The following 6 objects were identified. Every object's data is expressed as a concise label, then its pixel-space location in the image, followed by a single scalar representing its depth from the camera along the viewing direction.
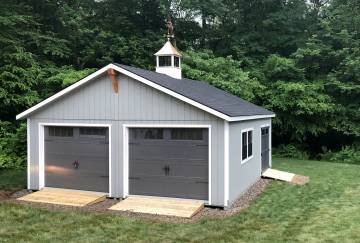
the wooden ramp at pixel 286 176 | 13.45
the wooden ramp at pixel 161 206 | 9.25
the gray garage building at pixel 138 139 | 9.91
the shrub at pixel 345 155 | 20.02
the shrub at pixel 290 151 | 21.55
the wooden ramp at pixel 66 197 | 10.20
